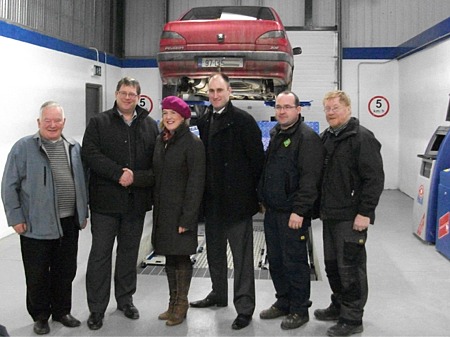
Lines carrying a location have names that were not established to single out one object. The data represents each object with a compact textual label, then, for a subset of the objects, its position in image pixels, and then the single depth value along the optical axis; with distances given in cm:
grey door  798
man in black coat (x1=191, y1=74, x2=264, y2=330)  287
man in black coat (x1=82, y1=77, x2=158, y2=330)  286
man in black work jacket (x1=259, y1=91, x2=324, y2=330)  270
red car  440
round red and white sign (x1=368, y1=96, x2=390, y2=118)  889
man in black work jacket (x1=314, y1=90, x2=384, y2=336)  263
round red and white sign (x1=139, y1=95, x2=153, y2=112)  943
